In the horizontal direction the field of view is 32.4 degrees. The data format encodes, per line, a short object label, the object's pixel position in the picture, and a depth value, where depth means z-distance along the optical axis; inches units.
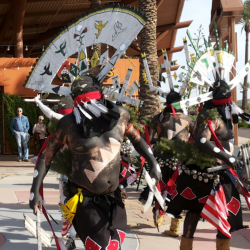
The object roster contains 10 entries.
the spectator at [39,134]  543.5
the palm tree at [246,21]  2053.4
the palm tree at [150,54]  433.1
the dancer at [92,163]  143.3
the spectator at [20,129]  563.1
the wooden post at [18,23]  711.1
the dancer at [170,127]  239.1
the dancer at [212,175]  169.6
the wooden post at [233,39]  392.1
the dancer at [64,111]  194.9
